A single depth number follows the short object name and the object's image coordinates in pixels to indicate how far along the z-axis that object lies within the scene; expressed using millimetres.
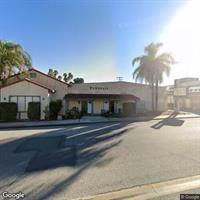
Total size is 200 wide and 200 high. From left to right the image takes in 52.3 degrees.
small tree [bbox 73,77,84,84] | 53478
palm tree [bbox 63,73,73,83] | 63750
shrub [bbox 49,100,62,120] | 22641
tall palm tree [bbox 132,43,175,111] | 28953
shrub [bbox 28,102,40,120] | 21359
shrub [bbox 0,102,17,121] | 20438
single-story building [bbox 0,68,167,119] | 22594
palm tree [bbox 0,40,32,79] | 21958
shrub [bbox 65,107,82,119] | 23762
